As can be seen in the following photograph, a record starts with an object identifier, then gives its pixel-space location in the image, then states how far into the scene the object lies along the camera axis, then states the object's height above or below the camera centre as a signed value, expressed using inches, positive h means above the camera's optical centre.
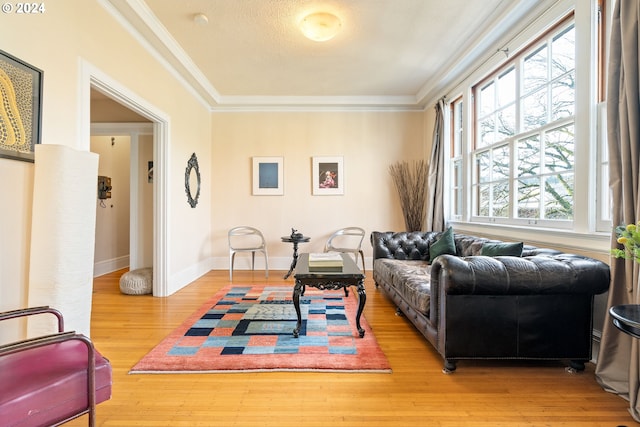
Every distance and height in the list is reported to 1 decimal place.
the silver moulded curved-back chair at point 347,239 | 204.9 -17.4
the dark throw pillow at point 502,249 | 93.7 -11.1
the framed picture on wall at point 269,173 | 208.2 +28.1
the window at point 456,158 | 167.2 +32.6
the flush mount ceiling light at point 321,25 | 110.3 +70.5
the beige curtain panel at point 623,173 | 67.2 +10.3
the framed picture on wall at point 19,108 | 67.2 +24.5
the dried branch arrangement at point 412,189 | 197.9 +17.6
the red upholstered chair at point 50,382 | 40.7 -25.2
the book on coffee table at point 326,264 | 100.5 -16.9
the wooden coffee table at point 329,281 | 96.0 -21.6
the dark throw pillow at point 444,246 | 134.0 -13.9
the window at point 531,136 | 98.2 +30.5
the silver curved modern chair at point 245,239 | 207.5 -18.0
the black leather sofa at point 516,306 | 72.8 -22.7
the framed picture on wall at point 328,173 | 207.8 +28.4
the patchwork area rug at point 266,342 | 81.0 -40.6
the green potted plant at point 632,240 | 49.3 -3.9
